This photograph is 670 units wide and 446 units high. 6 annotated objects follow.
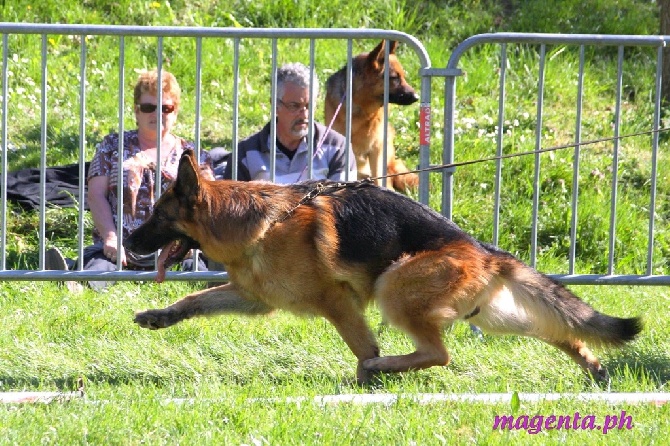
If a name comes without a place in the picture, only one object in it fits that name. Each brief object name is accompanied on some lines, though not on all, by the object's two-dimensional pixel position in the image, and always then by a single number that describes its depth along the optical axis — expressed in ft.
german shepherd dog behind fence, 56.70
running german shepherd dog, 33.99
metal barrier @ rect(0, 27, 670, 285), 39.40
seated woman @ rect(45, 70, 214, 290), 45.42
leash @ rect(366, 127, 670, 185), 38.50
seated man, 45.96
